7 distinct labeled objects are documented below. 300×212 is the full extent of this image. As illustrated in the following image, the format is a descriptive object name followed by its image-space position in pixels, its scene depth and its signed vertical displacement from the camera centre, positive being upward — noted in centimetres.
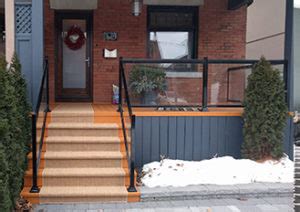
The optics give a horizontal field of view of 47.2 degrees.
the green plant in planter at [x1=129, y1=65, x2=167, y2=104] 558 +8
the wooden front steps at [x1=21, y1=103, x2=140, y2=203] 433 -105
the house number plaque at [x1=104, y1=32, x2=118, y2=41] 758 +109
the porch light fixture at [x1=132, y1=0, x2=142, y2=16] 696 +160
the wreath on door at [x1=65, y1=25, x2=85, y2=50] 774 +106
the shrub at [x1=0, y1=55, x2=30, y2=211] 337 -53
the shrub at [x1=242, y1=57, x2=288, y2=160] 507 -38
